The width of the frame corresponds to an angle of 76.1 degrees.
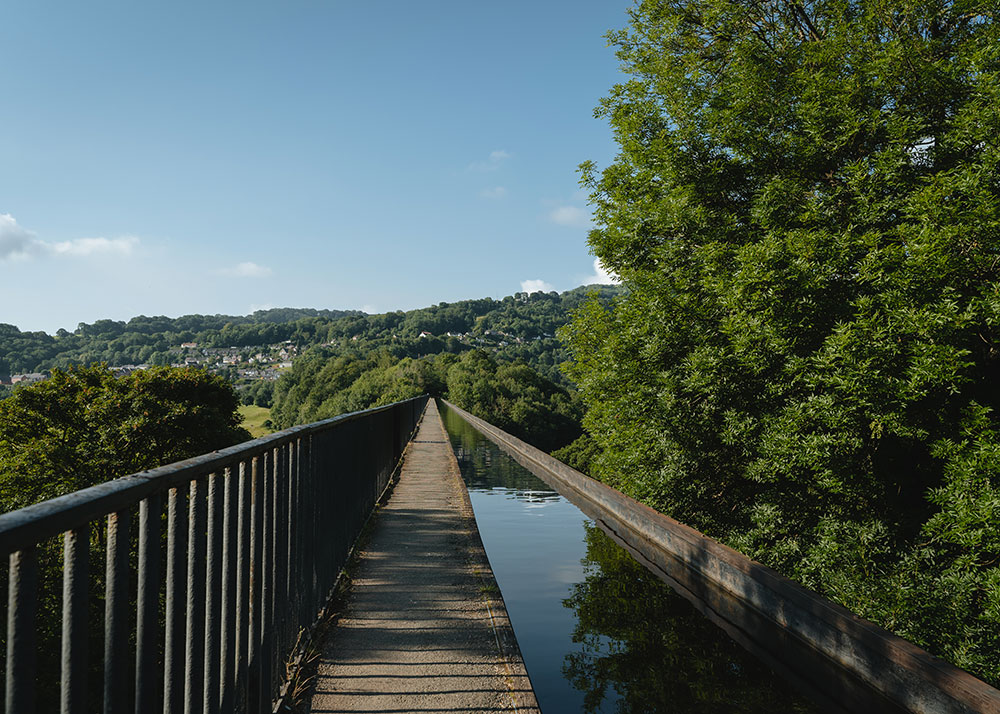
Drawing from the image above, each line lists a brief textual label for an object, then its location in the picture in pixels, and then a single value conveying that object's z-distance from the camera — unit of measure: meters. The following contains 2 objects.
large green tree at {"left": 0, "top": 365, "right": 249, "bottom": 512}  11.15
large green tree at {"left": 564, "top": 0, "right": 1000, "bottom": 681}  8.35
